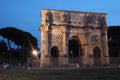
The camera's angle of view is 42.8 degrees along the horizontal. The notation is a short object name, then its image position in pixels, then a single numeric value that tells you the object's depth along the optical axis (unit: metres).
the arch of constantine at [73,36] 25.71
